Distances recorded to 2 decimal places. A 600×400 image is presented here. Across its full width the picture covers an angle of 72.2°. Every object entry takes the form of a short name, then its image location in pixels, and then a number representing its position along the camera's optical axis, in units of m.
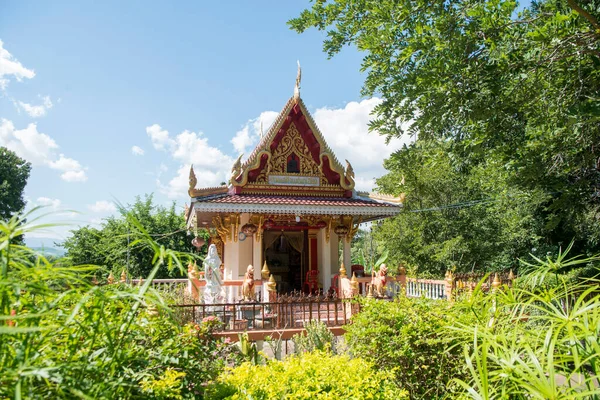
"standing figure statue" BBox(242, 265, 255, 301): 9.05
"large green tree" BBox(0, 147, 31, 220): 29.09
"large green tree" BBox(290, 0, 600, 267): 4.79
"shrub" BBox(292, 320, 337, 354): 6.08
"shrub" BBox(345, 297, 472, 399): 4.40
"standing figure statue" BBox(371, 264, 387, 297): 9.88
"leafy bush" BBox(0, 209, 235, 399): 1.65
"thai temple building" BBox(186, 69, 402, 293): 11.72
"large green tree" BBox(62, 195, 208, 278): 23.55
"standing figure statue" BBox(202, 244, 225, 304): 9.58
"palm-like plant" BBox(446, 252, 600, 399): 2.00
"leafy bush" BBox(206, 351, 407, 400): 3.35
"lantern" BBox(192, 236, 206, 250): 11.49
